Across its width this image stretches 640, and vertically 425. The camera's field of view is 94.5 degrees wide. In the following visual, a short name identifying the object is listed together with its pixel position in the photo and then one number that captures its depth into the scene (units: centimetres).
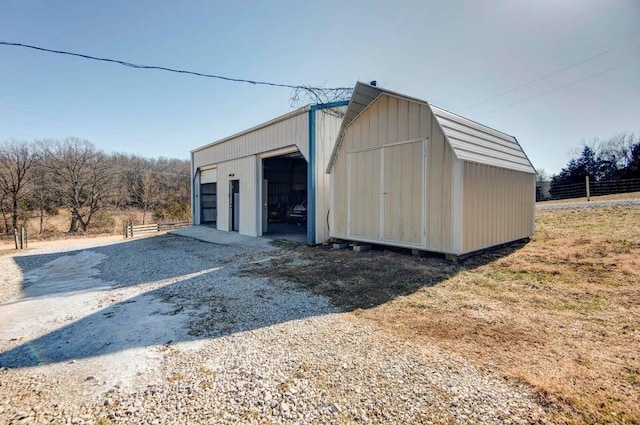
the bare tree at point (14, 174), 1759
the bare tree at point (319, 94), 866
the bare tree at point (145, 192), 2456
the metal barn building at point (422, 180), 595
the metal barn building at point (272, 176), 892
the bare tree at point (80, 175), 1978
